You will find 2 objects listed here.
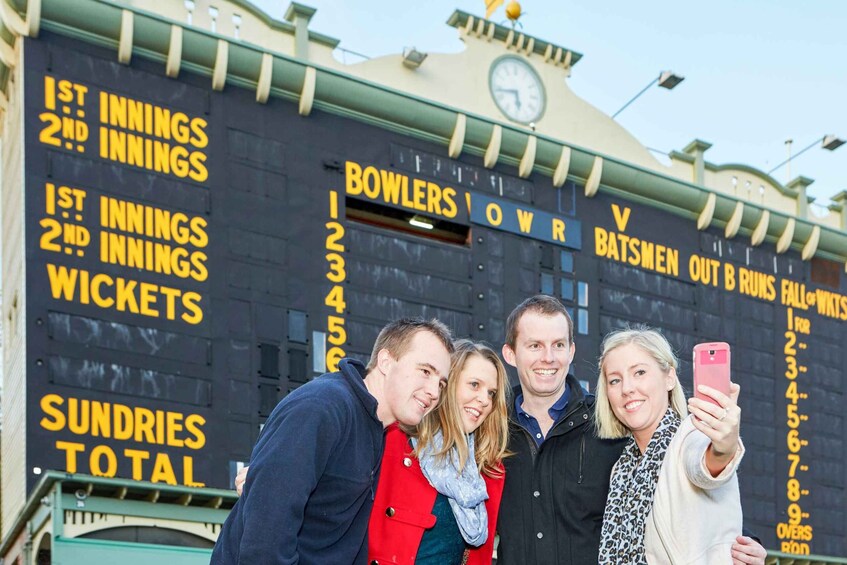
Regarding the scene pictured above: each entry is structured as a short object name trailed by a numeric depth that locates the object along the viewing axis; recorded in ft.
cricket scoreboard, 50.06
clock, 70.59
